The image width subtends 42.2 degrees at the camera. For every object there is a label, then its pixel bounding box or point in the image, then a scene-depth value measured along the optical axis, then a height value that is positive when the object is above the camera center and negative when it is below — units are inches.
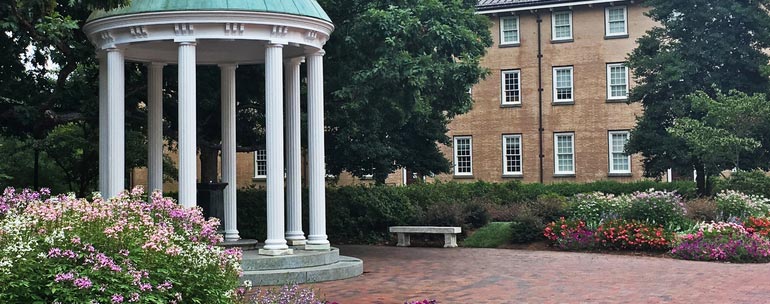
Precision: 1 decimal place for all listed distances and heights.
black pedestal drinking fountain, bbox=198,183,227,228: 790.5 -22.0
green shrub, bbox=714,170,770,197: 1211.9 -25.8
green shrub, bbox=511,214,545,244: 1003.3 -65.2
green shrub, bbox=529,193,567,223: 1045.8 -47.5
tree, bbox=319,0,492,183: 804.6 +89.7
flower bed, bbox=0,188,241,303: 364.5 -33.6
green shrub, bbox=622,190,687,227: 985.5 -47.0
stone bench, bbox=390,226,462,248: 1025.5 -67.2
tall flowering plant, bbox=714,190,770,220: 1031.0 -46.7
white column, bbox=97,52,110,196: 729.0 +33.6
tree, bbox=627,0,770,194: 1381.6 +138.8
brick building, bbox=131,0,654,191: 1845.5 +124.7
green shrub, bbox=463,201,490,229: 1110.9 -55.7
